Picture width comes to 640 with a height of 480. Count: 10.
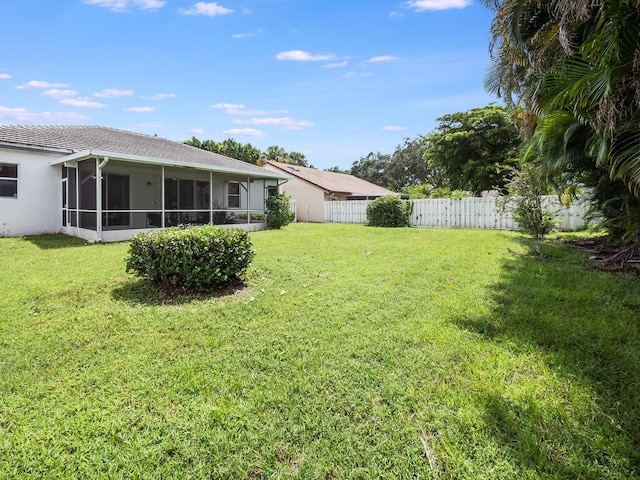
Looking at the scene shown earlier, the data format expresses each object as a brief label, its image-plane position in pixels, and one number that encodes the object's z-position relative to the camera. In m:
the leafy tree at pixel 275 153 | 44.06
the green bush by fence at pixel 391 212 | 17.11
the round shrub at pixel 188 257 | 5.06
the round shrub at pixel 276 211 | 16.62
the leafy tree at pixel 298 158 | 47.15
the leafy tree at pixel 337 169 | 55.46
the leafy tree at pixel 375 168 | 48.91
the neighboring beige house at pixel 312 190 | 23.50
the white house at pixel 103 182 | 11.50
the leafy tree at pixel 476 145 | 25.16
